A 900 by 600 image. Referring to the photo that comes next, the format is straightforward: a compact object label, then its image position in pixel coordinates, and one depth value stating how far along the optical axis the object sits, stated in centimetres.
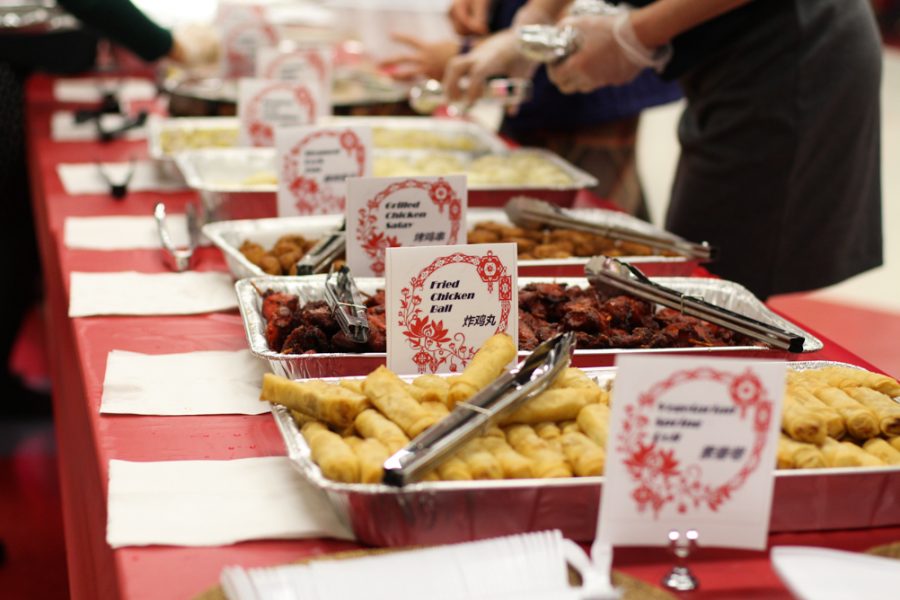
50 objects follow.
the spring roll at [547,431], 155
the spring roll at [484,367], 157
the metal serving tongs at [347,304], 171
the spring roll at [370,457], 147
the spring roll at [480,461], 149
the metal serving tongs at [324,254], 192
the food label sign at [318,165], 212
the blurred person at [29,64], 280
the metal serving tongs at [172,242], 204
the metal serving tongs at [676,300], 174
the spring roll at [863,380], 164
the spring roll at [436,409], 155
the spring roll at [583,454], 149
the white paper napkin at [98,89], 318
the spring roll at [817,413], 154
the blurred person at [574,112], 277
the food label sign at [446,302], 166
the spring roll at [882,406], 156
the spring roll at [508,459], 149
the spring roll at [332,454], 148
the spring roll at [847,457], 152
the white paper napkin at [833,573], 140
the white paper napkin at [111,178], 238
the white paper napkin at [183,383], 169
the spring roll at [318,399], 155
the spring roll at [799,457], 151
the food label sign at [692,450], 143
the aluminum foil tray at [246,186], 218
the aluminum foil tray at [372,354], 169
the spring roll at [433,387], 158
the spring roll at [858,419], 156
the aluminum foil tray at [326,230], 196
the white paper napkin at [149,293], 191
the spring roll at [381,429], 152
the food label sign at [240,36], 294
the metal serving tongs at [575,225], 201
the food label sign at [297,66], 260
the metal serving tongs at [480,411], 147
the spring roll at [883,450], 154
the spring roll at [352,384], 160
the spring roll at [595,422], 153
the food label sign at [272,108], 242
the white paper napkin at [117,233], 213
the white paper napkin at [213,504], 150
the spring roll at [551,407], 156
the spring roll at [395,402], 153
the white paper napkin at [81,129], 269
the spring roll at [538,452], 149
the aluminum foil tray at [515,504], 147
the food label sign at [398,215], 190
